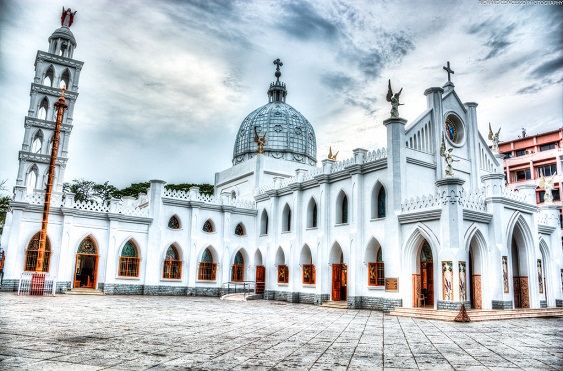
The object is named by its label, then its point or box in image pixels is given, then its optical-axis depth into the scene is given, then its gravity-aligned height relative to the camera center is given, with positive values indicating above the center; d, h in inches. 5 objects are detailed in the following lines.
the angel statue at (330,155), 1169.2 +300.8
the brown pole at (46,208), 940.6 +113.2
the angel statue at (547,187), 1021.8 +198.1
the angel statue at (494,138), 1066.1 +320.2
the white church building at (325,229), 814.5 +85.0
